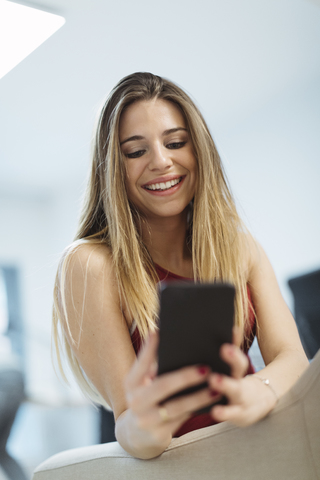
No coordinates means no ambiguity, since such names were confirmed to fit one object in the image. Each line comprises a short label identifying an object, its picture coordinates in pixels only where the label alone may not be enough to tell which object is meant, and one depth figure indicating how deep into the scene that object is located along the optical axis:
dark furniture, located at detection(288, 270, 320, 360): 3.10
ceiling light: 2.39
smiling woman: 1.07
